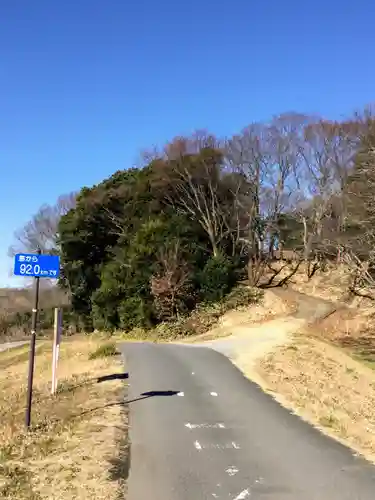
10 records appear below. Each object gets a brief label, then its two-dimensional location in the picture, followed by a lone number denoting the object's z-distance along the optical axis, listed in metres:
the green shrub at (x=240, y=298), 34.62
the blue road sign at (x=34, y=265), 8.77
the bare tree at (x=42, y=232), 71.45
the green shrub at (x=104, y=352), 18.59
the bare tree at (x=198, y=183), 38.66
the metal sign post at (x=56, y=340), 11.88
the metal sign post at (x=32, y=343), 8.63
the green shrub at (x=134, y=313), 33.94
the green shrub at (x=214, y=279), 34.84
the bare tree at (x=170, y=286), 32.78
